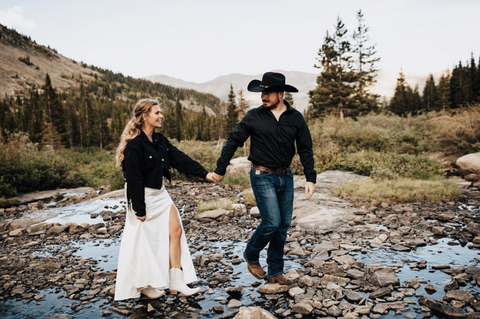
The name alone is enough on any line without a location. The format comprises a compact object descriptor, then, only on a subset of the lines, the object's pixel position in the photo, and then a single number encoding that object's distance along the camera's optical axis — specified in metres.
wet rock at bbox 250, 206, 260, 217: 8.17
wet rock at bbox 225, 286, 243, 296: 3.91
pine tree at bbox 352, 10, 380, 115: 36.94
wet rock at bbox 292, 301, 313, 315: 3.38
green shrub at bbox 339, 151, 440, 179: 12.00
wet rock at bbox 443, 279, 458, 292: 3.80
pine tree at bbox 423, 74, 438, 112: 60.08
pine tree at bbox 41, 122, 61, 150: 42.44
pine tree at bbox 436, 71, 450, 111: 47.78
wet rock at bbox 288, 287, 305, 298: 3.80
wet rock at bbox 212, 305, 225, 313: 3.48
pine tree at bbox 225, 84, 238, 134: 48.06
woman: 3.54
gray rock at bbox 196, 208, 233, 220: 8.05
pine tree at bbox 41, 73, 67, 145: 49.01
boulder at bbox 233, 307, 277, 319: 3.18
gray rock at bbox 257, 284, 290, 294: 3.91
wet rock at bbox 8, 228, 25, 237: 7.53
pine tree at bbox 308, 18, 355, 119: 35.81
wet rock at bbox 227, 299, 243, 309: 3.58
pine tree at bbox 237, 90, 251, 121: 37.06
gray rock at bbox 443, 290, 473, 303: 3.46
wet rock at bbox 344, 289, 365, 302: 3.59
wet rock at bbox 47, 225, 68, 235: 7.41
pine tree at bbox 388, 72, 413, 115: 50.84
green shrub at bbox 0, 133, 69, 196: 14.37
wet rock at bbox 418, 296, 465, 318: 3.17
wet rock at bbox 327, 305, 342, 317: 3.30
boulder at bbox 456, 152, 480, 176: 13.02
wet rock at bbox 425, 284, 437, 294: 3.78
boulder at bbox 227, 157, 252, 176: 16.71
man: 3.79
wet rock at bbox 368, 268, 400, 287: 3.96
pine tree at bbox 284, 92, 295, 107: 44.50
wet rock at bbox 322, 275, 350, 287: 4.05
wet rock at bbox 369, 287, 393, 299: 3.67
